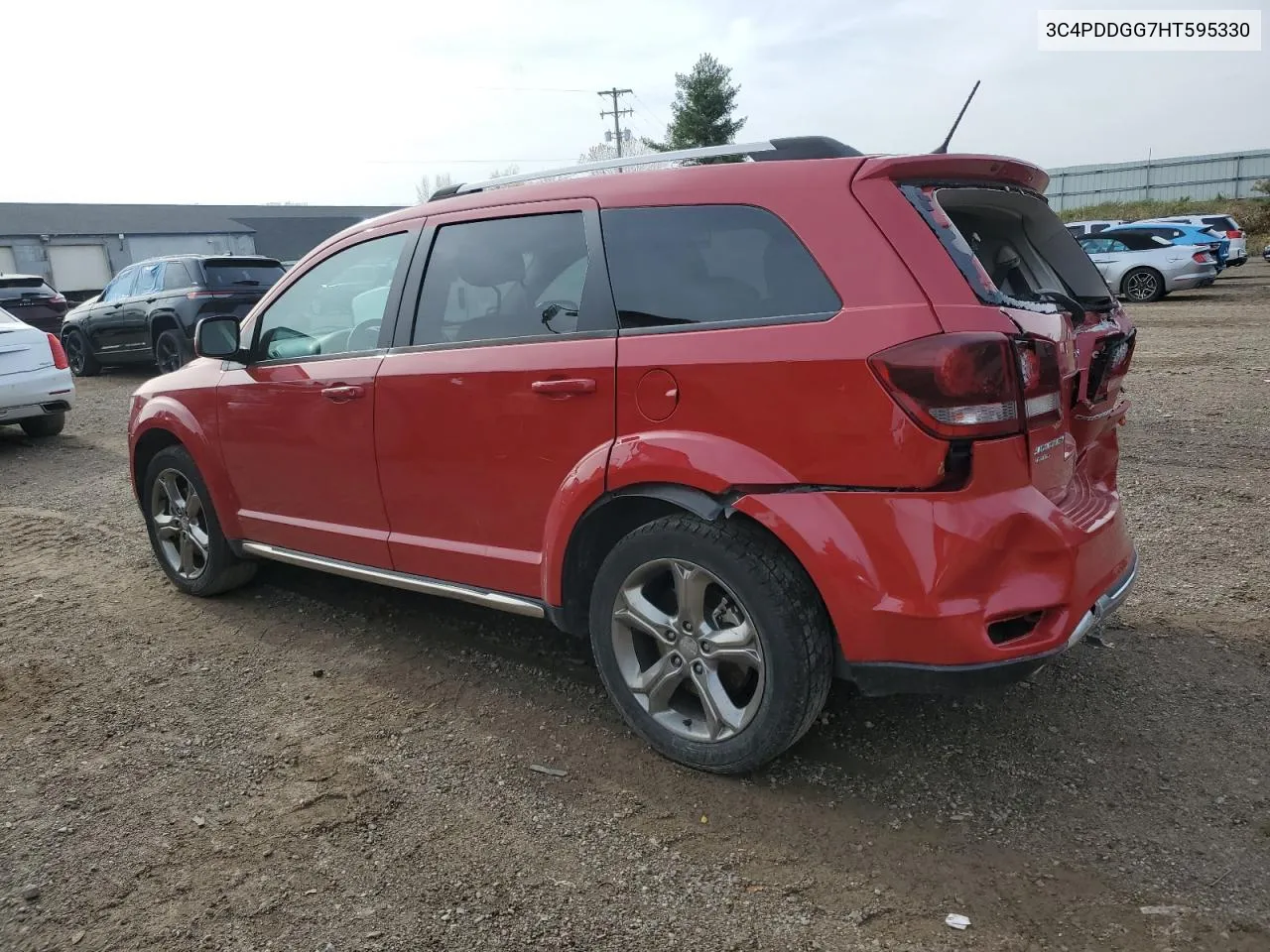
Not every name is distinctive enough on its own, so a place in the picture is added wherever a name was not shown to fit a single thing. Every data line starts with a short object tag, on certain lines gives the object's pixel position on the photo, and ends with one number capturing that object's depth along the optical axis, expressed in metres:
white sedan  8.99
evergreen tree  44.62
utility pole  60.06
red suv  2.44
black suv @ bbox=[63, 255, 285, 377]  13.02
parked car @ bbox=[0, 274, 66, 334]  15.88
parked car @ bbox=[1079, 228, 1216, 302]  17.92
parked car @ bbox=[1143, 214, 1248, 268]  22.14
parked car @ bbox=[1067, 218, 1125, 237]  19.19
